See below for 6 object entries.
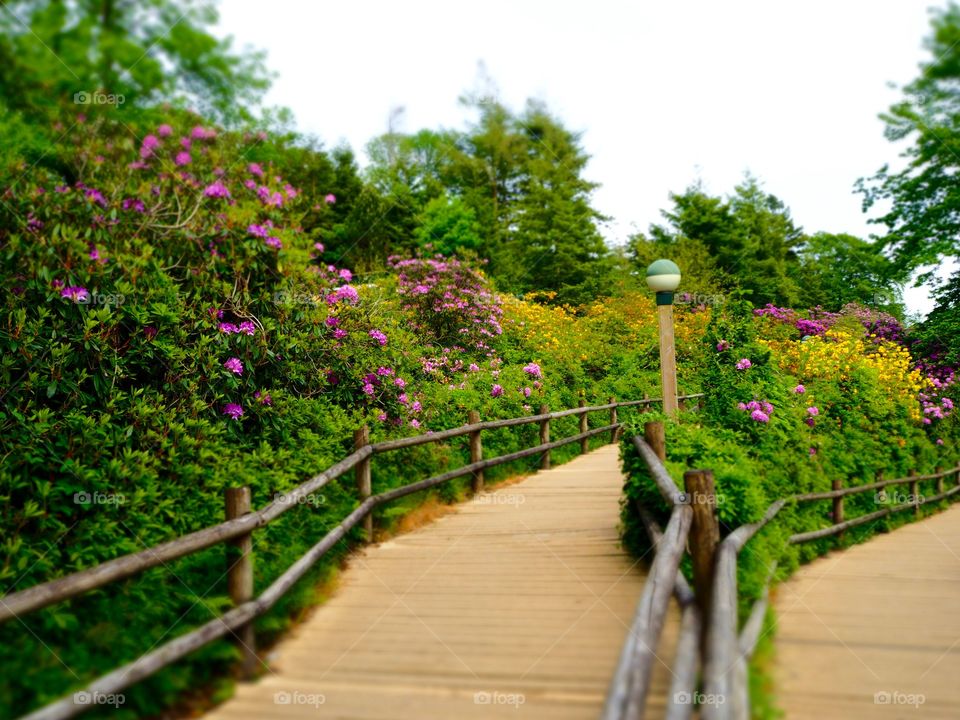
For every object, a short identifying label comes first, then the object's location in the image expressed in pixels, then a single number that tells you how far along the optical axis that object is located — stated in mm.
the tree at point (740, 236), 29078
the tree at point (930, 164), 17781
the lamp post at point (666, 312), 8508
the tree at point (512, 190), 26500
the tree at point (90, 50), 7062
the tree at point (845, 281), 26703
